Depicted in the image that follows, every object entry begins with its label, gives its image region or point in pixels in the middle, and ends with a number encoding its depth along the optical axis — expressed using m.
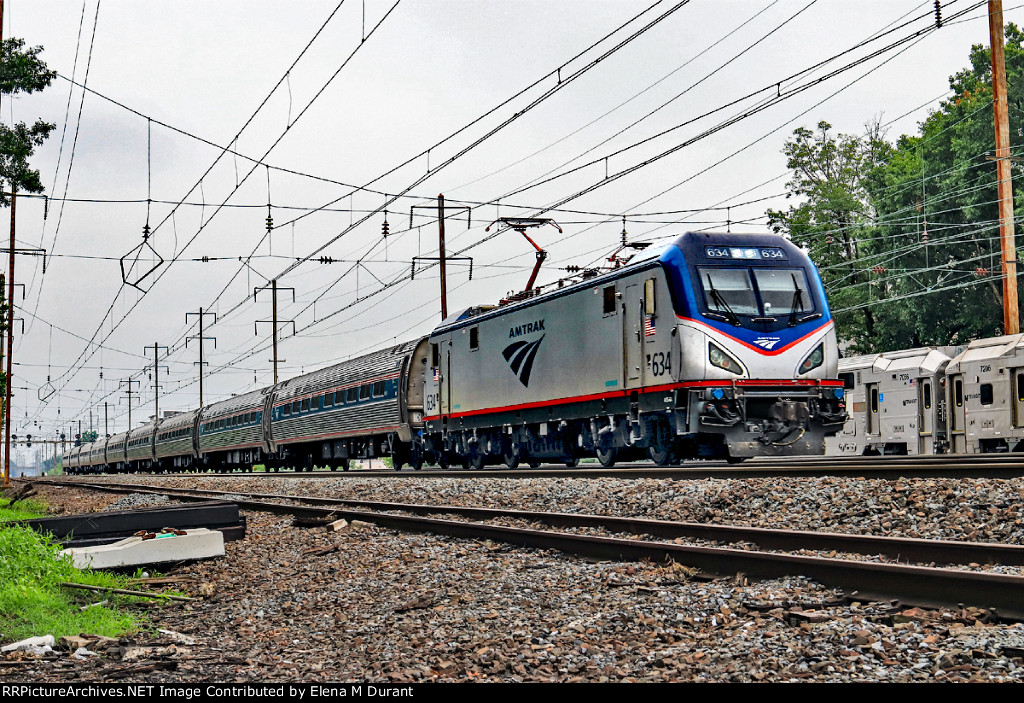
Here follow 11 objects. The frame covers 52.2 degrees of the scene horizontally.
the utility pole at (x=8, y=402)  31.86
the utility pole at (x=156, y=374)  77.99
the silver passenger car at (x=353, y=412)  29.55
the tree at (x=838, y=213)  44.91
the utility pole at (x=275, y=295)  52.34
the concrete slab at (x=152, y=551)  9.97
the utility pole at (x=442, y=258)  35.03
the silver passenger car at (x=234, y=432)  45.25
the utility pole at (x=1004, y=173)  24.44
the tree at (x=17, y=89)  26.61
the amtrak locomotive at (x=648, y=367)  15.91
